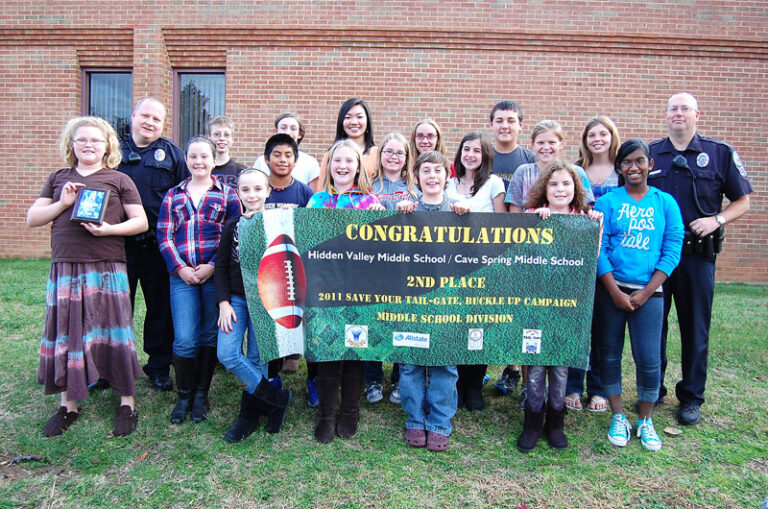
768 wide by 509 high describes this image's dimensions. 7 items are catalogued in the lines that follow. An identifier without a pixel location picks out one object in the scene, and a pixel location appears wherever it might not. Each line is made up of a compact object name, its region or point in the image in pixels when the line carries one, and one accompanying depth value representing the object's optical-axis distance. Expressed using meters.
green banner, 3.28
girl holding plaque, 3.27
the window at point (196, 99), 9.66
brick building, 8.87
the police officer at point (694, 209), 3.64
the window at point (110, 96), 9.88
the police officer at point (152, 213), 3.95
